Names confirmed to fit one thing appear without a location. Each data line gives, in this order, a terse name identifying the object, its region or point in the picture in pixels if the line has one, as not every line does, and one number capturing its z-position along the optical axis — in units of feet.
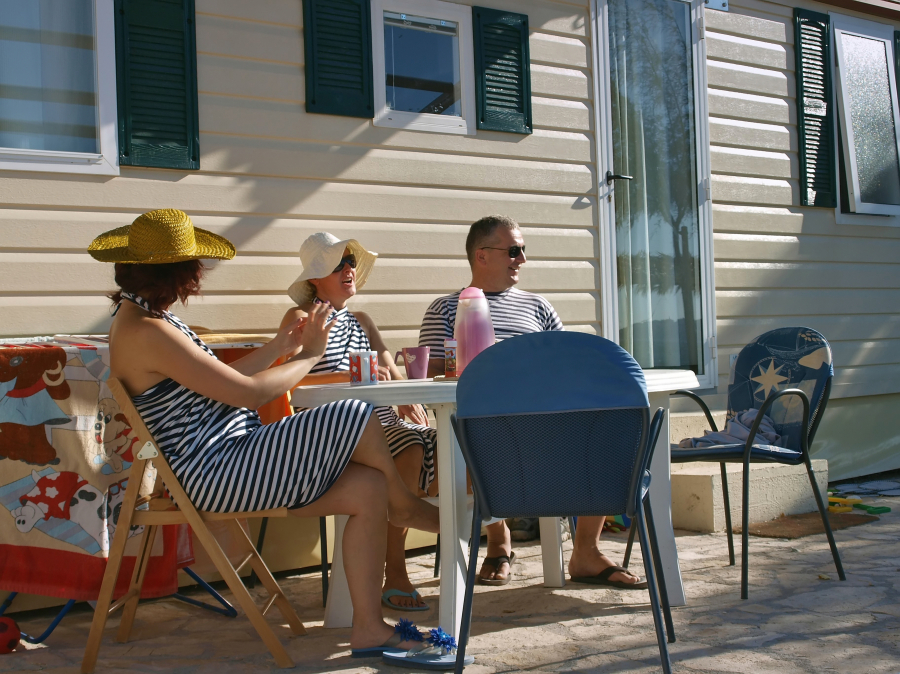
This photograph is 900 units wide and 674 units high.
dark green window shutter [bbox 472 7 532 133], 14.14
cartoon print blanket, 9.14
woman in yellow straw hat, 7.76
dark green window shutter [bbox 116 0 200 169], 11.35
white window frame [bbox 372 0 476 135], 13.26
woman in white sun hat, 9.99
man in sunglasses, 11.25
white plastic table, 7.89
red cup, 8.46
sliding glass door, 16.07
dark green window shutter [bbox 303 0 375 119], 12.68
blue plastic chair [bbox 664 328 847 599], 9.92
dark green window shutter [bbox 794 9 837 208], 18.04
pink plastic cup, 9.23
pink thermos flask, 8.98
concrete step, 13.42
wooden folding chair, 7.73
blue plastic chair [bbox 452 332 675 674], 6.86
